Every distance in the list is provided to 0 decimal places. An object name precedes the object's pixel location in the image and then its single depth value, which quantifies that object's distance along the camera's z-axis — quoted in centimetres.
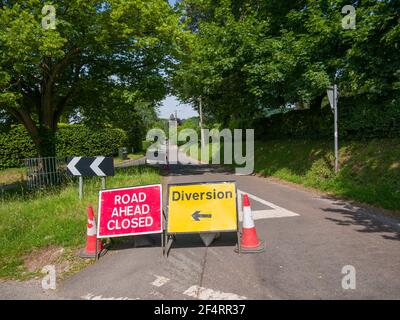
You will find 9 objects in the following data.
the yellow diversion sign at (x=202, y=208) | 545
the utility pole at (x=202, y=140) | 3576
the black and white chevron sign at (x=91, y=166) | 757
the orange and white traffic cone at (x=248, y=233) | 538
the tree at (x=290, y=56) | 1002
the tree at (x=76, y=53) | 1055
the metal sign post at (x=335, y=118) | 1043
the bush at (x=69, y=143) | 2558
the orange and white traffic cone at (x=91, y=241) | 552
